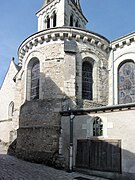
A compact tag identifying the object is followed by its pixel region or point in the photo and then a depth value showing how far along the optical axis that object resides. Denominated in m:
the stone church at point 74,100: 6.81
